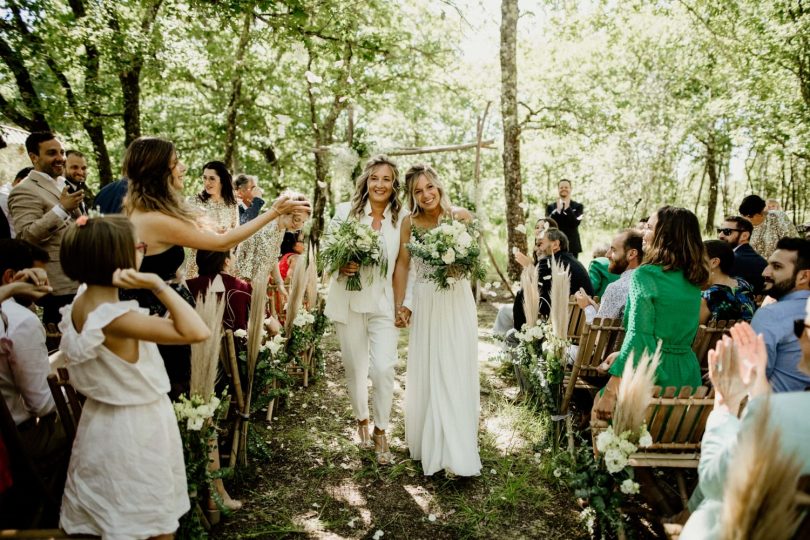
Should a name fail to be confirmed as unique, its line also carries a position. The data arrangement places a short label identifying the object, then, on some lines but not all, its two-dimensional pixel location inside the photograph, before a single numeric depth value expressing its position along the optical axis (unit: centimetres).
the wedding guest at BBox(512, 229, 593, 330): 586
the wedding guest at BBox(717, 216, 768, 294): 584
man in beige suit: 481
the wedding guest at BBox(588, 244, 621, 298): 621
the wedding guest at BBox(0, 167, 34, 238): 515
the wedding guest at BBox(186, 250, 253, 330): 421
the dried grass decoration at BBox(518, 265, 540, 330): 511
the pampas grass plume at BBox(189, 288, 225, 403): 313
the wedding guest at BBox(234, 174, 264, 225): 803
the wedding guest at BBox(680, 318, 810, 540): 179
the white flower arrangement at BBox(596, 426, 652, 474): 289
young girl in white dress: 223
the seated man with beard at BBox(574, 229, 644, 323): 473
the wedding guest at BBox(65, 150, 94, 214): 586
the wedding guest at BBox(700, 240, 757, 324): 455
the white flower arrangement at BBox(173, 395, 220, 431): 294
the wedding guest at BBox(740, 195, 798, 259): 859
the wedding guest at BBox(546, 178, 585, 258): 1031
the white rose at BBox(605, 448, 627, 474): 290
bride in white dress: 411
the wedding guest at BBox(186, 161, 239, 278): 630
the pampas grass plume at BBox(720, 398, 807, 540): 143
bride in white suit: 438
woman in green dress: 335
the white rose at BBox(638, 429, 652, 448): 289
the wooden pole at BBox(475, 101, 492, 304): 989
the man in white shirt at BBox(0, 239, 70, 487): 268
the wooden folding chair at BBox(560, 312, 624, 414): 429
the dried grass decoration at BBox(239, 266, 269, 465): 404
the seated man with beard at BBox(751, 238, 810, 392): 307
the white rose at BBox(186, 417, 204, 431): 294
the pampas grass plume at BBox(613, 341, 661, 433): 282
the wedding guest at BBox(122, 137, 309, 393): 295
